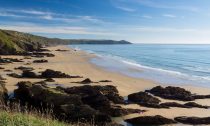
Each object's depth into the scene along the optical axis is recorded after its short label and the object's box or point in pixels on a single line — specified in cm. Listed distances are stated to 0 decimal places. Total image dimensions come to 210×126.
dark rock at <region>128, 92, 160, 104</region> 2842
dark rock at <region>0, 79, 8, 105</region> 2242
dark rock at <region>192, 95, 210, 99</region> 3296
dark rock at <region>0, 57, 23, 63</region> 6476
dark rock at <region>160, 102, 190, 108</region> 2800
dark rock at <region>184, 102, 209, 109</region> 2852
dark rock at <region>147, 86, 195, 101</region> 3170
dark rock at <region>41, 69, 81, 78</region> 4331
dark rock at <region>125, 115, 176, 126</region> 2203
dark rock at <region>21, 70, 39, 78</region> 4222
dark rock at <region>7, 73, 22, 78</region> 4216
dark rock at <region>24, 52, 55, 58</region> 9010
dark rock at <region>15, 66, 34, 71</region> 5323
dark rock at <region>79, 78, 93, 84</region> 3934
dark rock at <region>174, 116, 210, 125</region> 2280
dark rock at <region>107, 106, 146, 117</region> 2343
